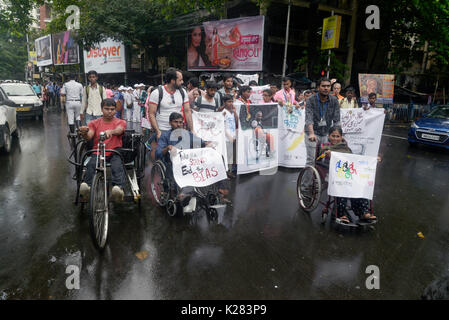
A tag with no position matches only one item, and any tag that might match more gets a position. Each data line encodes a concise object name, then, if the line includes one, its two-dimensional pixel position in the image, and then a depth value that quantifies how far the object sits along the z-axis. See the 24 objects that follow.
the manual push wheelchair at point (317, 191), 4.58
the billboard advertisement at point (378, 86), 16.86
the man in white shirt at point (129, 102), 15.23
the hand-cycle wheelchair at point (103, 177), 3.59
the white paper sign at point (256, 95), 10.36
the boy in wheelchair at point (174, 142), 4.76
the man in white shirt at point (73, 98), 10.17
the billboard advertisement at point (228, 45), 17.66
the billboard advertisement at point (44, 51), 36.31
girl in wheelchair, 4.56
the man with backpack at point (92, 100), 8.30
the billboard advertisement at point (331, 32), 17.76
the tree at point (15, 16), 16.33
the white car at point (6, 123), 8.16
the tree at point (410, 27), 17.84
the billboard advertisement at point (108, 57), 26.52
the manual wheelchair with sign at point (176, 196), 4.52
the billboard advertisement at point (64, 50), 31.27
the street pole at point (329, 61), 19.31
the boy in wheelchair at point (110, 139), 4.24
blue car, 10.51
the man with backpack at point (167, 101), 5.33
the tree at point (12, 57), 53.34
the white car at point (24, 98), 15.18
